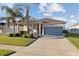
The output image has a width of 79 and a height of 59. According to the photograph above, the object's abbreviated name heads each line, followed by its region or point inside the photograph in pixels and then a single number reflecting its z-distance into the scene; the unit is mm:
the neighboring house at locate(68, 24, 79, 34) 18633
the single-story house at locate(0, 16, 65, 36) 12097
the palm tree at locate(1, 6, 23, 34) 11024
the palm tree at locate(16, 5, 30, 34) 10757
